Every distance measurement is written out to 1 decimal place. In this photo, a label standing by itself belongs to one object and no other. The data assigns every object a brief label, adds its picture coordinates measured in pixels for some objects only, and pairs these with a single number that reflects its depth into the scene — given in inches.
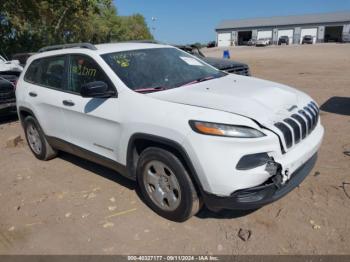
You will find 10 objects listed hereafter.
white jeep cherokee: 119.4
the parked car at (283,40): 2687.0
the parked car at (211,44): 2891.2
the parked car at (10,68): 346.6
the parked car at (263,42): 2515.0
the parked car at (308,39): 2573.8
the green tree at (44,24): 677.3
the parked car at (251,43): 2773.1
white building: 2792.8
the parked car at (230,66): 343.4
